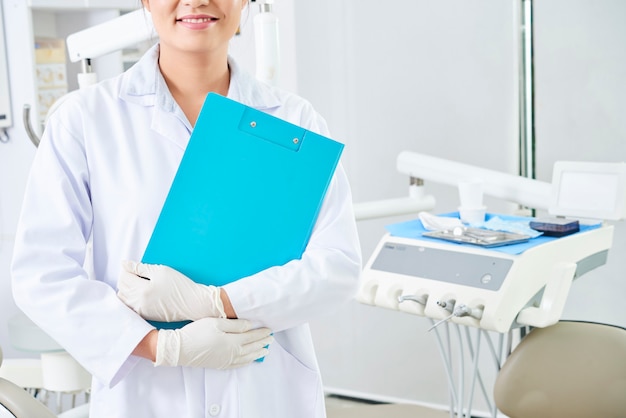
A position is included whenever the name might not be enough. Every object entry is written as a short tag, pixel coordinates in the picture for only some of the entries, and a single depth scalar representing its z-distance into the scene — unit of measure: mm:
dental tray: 2043
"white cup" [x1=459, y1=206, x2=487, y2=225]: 2281
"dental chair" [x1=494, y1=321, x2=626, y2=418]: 1830
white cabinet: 3143
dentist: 1167
